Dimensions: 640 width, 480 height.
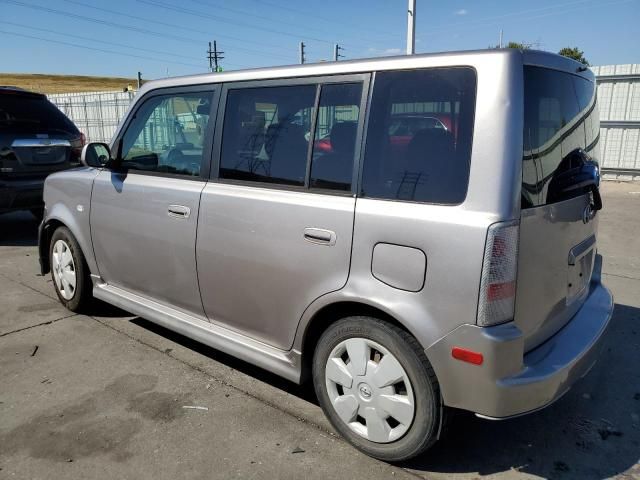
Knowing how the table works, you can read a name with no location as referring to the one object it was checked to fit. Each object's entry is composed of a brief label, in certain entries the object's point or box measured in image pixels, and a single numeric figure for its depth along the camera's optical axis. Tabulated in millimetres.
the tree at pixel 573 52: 31984
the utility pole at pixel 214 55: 36312
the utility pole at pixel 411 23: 10625
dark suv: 6660
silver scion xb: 2088
